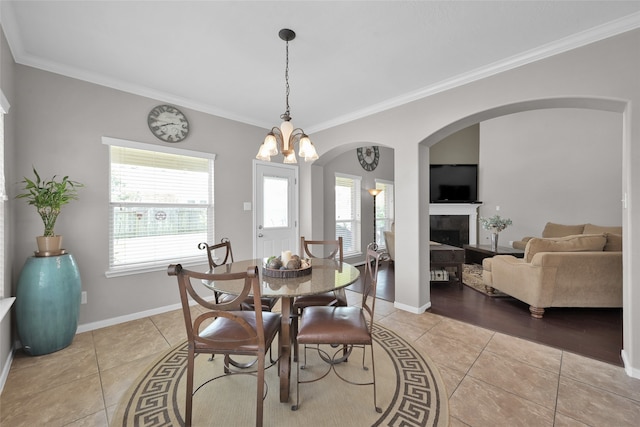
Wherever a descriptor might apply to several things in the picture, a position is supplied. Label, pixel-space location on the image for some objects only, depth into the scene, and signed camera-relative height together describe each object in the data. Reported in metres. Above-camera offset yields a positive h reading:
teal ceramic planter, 2.13 -0.75
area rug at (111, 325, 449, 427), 1.53 -1.21
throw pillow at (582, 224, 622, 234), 4.80 -0.29
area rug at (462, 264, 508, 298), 3.81 -1.15
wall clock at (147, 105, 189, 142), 3.04 +1.08
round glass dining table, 1.56 -0.46
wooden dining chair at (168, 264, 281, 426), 1.37 -0.73
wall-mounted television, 7.08 +0.84
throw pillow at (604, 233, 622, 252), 3.05 -0.35
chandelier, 2.02 +0.55
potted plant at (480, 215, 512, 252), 5.45 -0.26
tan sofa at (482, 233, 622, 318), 2.89 -0.67
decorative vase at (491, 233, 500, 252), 5.51 -0.59
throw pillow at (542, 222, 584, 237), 5.33 -0.34
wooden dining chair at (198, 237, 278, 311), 2.13 -0.74
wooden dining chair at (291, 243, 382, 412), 1.63 -0.73
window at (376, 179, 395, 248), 6.39 +0.12
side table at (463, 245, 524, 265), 5.16 -0.80
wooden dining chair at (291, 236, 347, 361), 2.05 -0.75
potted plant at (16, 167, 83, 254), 2.20 +0.10
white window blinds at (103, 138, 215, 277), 2.85 +0.09
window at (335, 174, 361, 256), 5.49 +0.04
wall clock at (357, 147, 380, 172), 5.88 +1.33
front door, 4.00 +0.07
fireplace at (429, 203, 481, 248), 6.85 -0.25
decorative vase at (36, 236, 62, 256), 2.23 -0.27
